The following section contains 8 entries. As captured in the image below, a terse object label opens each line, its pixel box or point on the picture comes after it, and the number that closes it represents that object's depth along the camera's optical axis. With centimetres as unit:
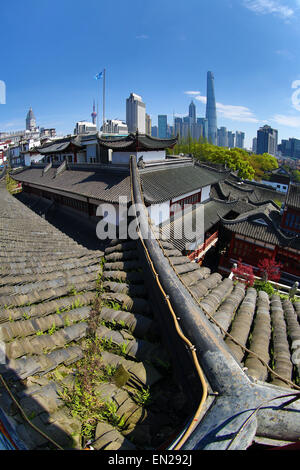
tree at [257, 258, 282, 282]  1984
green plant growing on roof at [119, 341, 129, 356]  339
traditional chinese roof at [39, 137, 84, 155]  2904
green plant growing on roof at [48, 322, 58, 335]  365
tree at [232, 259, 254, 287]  1783
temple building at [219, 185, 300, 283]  2100
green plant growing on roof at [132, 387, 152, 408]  272
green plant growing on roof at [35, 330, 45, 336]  355
